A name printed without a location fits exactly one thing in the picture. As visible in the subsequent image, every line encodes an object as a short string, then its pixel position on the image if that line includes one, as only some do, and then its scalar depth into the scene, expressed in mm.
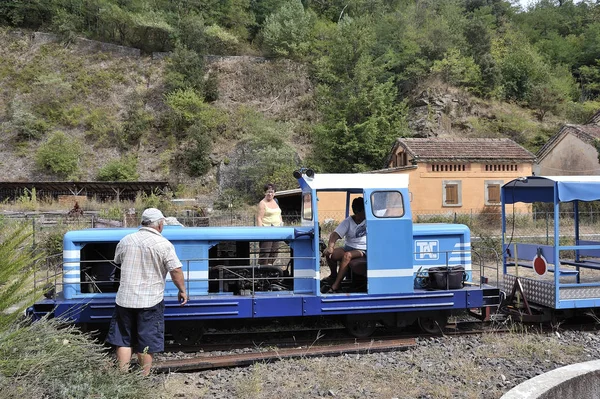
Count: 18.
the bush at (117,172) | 33688
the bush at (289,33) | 45500
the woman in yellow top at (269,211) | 8633
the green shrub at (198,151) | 35188
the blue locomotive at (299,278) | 6602
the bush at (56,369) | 3840
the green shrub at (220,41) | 45406
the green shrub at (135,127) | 38188
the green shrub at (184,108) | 37281
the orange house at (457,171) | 22719
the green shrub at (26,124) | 37281
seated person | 7051
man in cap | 4840
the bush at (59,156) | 34406
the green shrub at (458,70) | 36438
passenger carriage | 7273
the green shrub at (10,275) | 3729
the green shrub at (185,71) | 40219
